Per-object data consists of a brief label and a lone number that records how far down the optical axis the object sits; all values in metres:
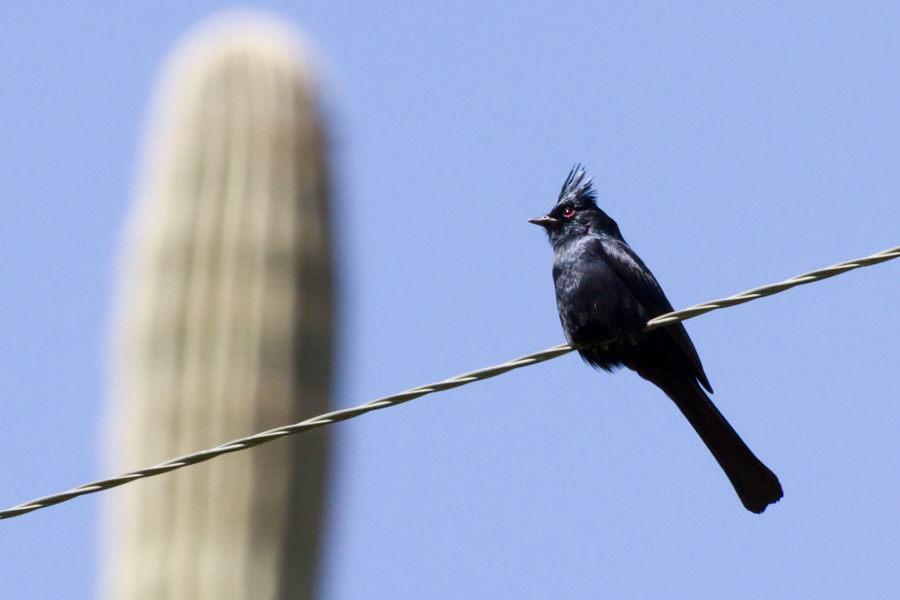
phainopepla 13.44
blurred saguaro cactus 20.42
